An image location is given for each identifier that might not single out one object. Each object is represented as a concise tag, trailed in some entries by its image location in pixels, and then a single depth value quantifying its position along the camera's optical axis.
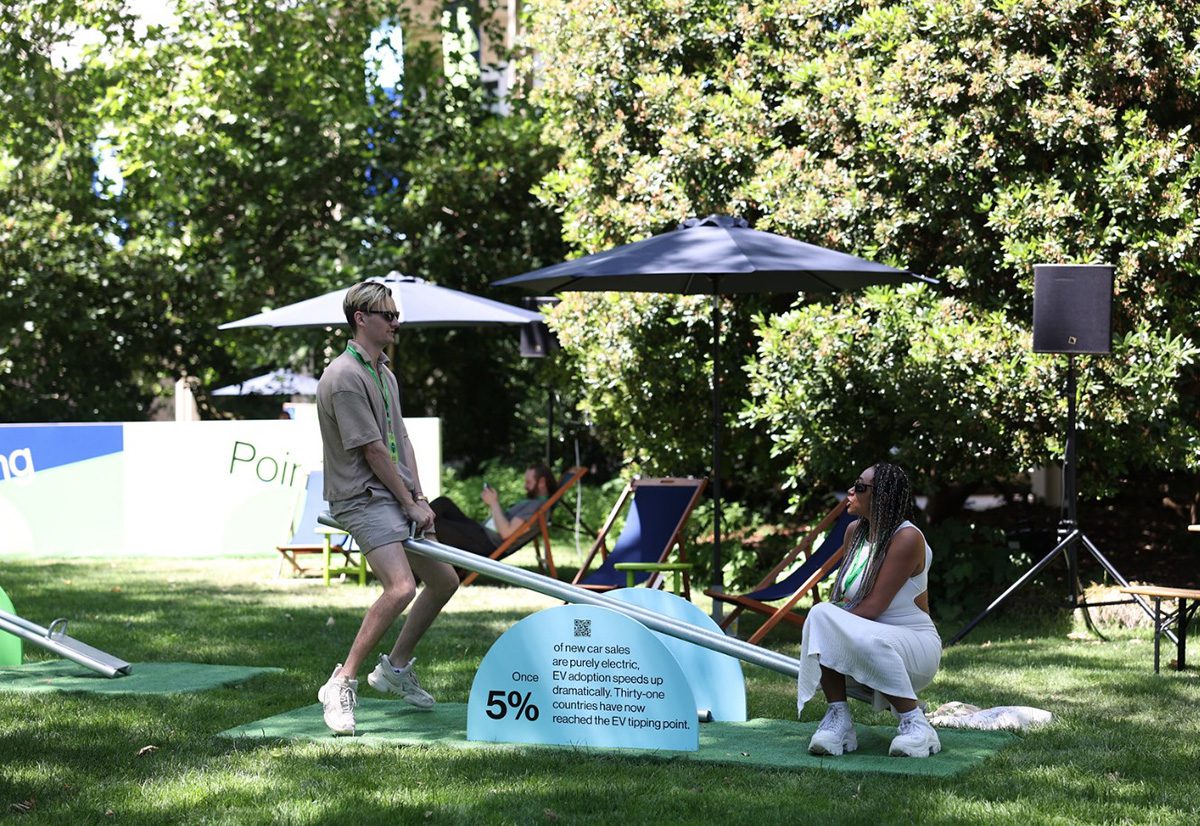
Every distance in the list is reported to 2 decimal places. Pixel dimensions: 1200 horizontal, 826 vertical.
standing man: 5.78
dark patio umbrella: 7.98
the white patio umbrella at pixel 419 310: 11.64
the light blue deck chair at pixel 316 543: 12.00
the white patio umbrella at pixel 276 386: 18.28
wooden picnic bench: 7.35
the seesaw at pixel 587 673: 5.45
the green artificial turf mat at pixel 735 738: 5.34
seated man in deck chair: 11.27
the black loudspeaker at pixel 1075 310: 8.31
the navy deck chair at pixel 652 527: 9.95
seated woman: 5.34
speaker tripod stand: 8.21
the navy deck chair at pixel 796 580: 7.84
